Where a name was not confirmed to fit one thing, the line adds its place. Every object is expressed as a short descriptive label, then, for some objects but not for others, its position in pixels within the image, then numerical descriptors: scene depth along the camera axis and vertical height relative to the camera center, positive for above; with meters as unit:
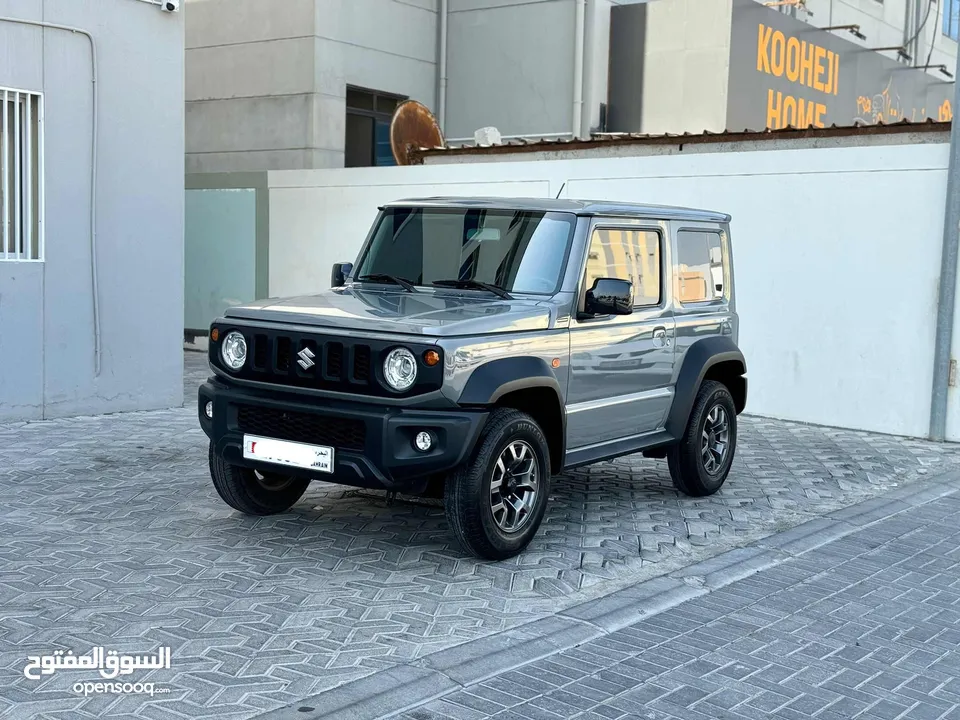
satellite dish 15.93 +1.62
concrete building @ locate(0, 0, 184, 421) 10.02 +0.26
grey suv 5.79 -0.65
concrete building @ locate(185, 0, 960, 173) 17.80 +2.80
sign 18.17 +3.18
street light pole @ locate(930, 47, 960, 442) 10.55 -0.32
